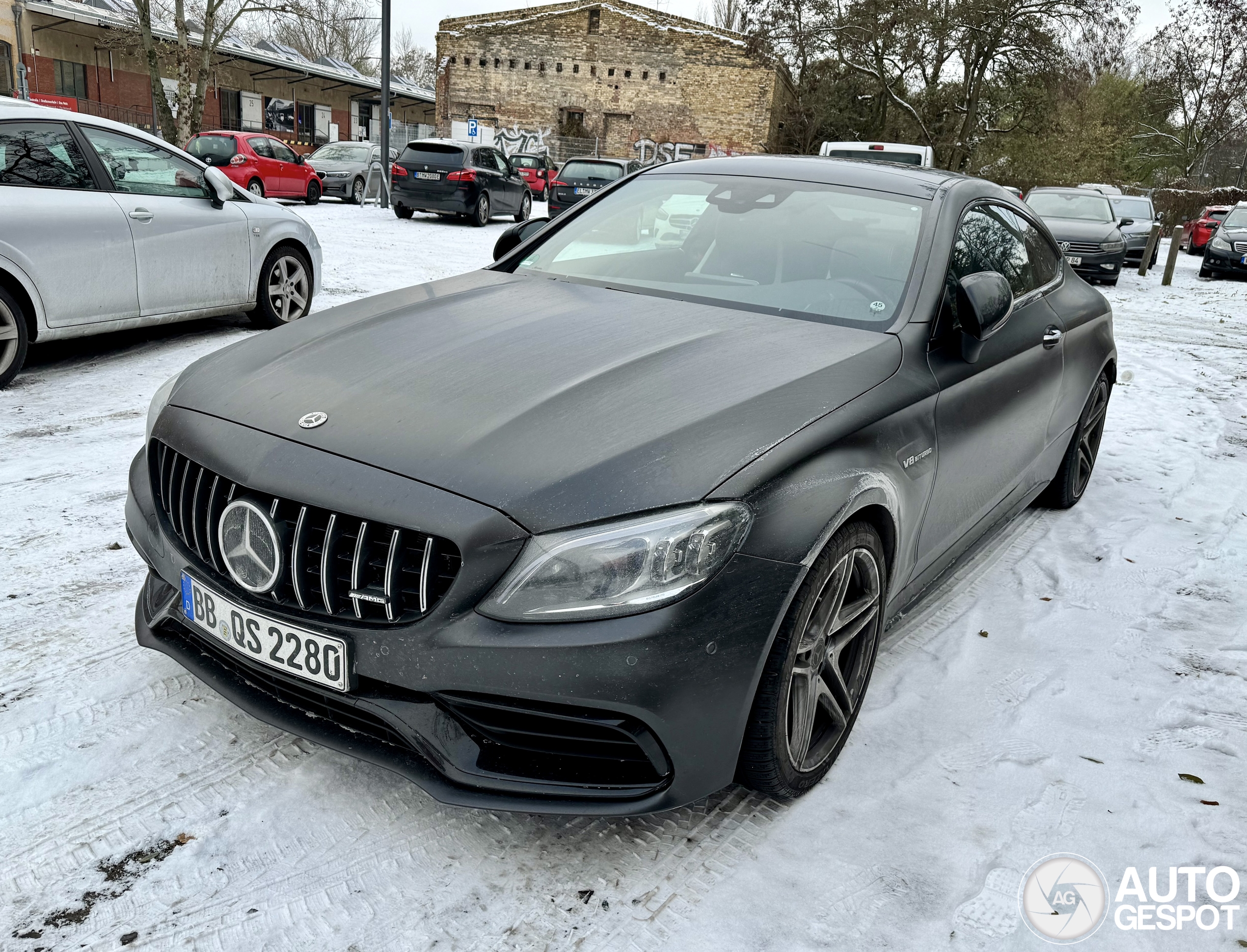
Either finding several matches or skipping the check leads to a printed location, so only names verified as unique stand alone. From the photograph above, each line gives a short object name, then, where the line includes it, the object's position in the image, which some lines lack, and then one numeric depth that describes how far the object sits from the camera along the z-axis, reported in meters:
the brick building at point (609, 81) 44.47
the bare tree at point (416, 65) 79.25
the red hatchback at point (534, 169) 27.38
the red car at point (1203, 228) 24.62
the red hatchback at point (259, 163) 19.11
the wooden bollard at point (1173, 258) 17.52
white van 17.72
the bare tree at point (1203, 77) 39.75
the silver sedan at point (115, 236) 5.46
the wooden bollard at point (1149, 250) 19.22
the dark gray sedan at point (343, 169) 22.44
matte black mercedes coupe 1.96
